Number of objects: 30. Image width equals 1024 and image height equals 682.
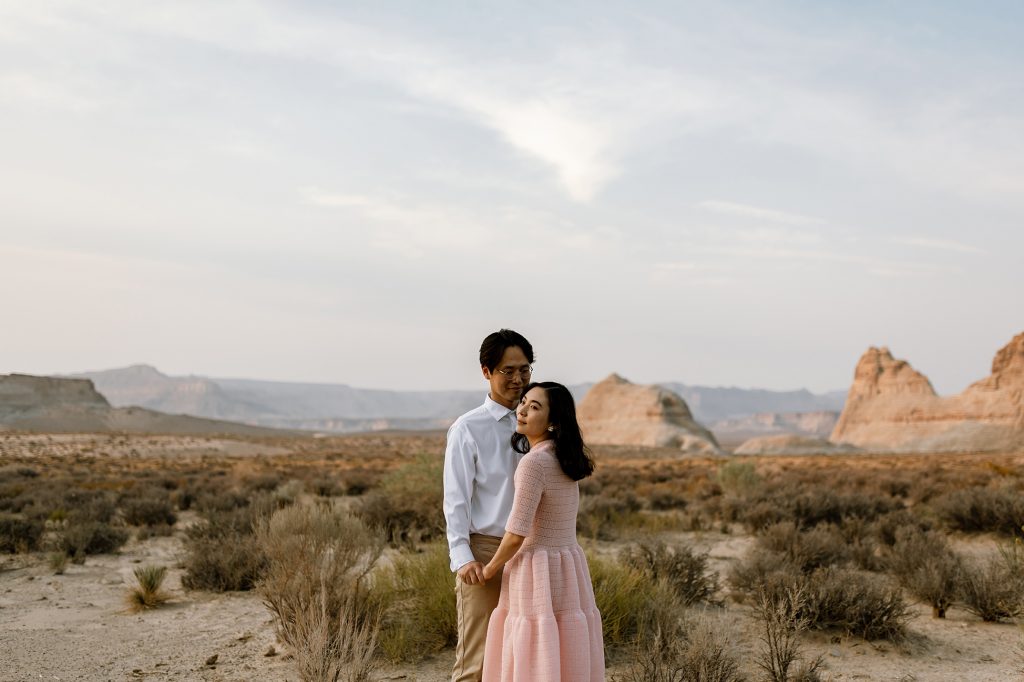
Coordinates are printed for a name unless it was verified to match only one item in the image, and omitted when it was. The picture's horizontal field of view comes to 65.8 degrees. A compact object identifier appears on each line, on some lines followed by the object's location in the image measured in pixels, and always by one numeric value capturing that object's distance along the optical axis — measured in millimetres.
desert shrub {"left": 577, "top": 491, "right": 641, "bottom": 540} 12266
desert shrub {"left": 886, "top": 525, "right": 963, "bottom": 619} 7562
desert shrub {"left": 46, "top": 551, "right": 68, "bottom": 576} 9695
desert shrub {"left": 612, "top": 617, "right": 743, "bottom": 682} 4754
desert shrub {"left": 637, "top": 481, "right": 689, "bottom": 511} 16828
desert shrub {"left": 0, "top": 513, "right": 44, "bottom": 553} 10867
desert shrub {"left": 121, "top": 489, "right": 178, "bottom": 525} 13664
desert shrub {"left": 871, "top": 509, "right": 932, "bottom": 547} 11086
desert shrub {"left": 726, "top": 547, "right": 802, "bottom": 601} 7515
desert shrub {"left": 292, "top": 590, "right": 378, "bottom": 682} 4266
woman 3154
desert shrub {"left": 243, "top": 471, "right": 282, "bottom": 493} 19562
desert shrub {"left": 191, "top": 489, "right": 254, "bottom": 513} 14977
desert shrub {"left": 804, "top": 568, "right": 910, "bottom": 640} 6684
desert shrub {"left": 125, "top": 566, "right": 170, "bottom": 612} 8062
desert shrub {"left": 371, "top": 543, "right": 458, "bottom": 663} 6148
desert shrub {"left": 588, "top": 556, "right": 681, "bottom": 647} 6152
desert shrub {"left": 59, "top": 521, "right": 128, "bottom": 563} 10539
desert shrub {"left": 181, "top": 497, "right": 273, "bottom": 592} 8688
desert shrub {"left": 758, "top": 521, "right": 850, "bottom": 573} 8967
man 3473
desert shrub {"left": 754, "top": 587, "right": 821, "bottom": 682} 5238
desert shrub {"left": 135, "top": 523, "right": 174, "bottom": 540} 12742
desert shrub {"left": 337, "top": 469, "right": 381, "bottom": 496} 20141
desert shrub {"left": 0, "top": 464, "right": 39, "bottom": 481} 23739
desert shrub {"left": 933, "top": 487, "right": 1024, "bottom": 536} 11742
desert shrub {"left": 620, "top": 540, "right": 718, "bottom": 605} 7766
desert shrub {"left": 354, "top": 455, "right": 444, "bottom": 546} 11414
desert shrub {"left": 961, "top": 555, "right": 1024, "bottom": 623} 7332
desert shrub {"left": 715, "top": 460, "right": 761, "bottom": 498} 18130
